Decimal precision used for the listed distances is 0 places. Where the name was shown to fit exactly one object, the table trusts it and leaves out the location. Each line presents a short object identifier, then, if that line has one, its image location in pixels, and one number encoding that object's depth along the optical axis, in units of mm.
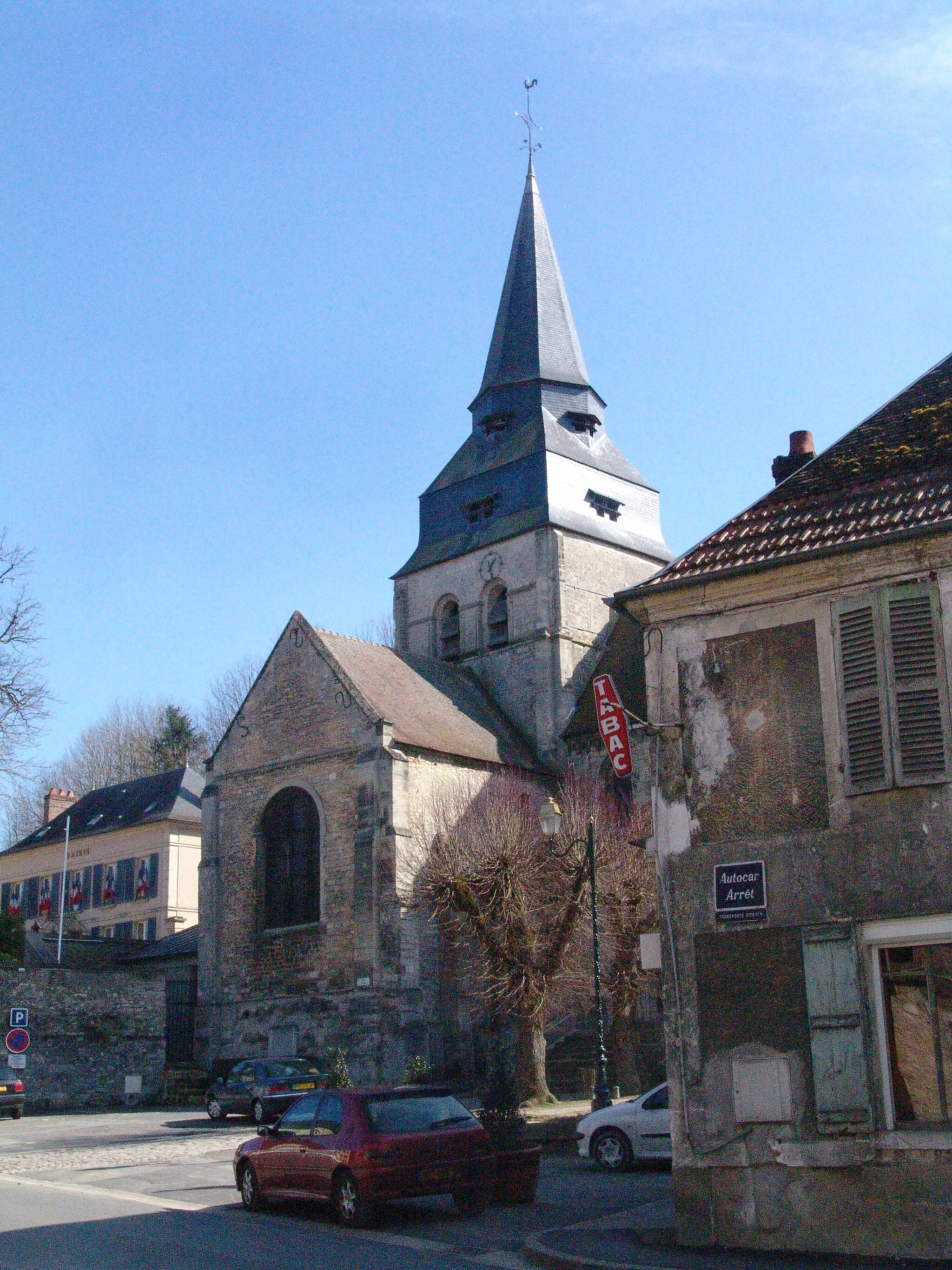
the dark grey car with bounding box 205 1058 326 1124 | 22141
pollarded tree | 23344
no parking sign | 20062
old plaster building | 9219
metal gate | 30859
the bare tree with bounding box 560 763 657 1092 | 23516
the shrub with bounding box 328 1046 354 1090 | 24344
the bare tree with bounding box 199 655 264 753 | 56000
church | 27219
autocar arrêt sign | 9961
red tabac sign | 13547
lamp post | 17422
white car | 14531
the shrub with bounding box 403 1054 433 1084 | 25312
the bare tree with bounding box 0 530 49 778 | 27062
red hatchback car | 11133
